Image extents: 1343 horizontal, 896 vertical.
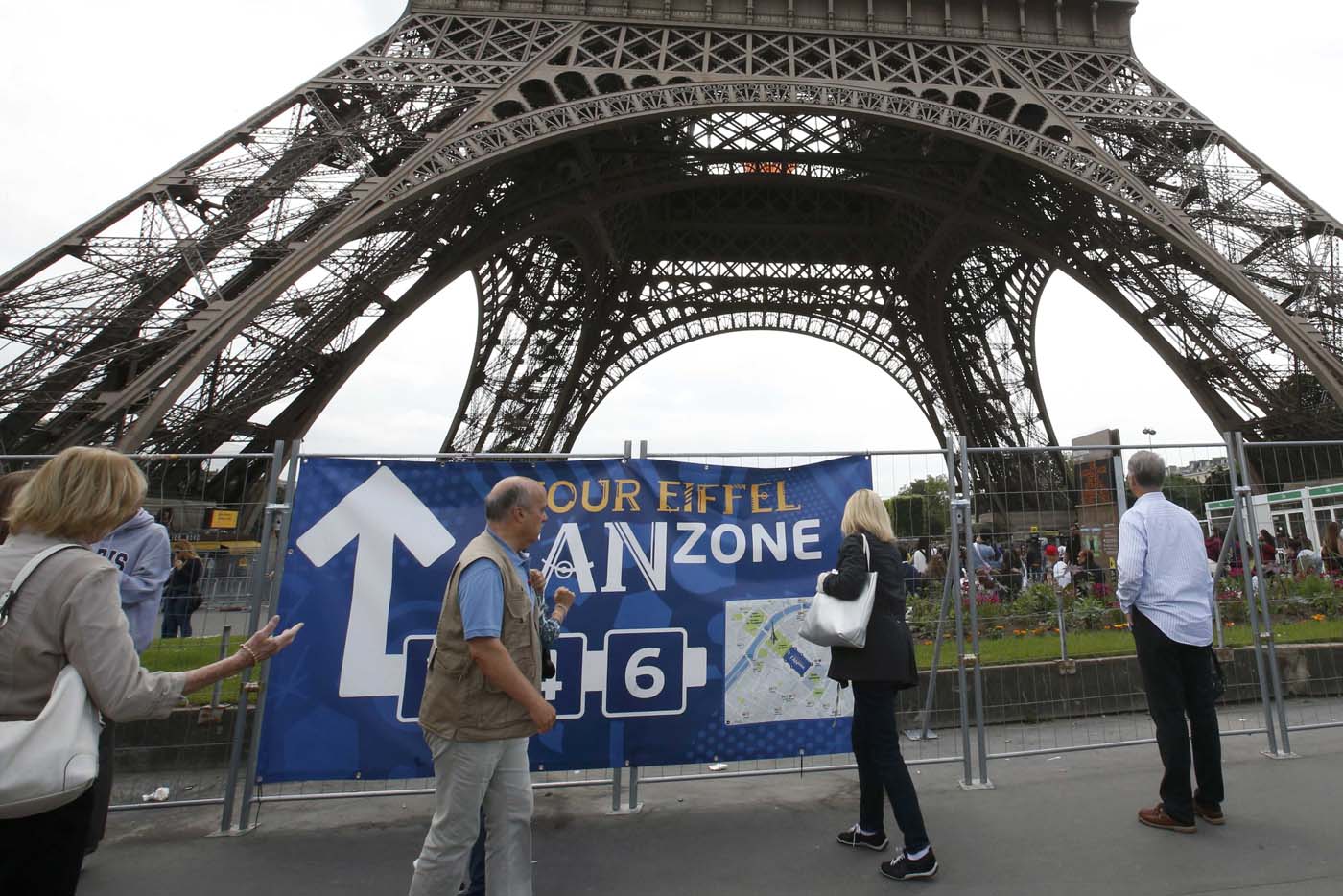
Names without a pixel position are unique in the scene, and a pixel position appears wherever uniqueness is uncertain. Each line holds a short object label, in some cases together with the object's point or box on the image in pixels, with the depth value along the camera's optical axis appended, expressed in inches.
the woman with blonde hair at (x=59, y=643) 68.4
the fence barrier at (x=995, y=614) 176.7
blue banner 153.7
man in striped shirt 143.5
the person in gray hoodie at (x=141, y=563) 132.2
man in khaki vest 98.9
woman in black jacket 125.0
